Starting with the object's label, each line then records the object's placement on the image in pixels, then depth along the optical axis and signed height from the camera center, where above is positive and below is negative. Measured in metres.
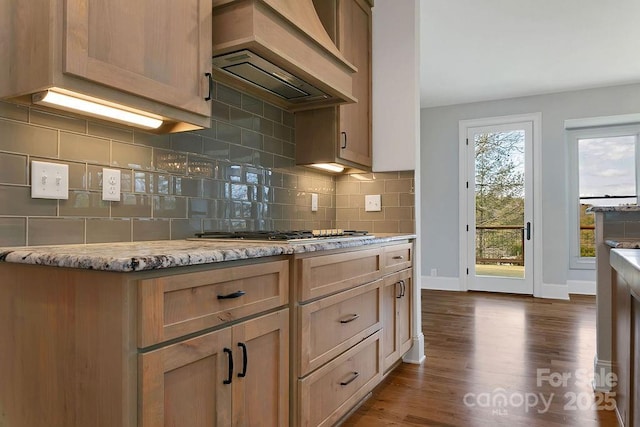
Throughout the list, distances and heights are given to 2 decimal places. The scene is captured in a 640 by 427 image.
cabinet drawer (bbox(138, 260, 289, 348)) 0.99 -0.23
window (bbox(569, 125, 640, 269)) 5.56 +0.57
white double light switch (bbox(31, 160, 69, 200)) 1.32 +0.12
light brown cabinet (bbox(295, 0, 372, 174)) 2.55 +0.65
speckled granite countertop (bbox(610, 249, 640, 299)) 1.14 -0.16
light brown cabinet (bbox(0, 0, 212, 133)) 1.12 +0.49
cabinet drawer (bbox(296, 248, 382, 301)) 1.58 -0.24
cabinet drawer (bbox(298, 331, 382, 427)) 1.60 -0.74
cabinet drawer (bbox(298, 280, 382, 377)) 1.59 -0.47
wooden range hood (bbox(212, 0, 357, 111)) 1.60 +0.69
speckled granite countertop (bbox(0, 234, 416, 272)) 0.95 -0.10
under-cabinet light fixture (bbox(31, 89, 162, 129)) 1.24 +0.36
